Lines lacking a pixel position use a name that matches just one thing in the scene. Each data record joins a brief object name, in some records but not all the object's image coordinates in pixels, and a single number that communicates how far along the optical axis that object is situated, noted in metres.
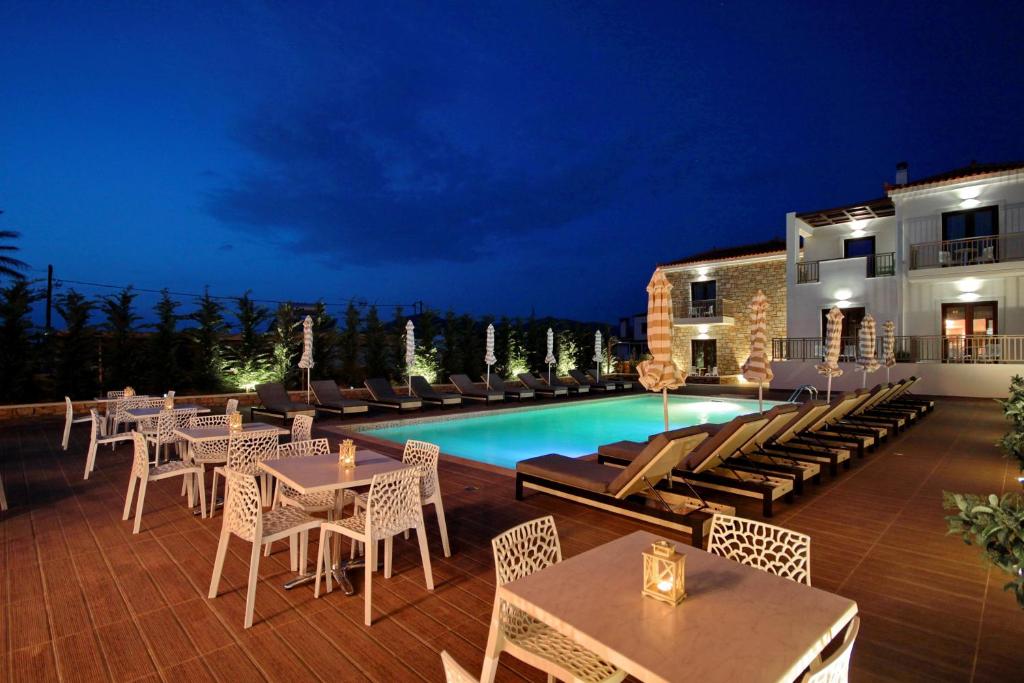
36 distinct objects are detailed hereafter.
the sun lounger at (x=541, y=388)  15.13
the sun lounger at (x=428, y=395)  12.96
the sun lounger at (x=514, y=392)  14.55
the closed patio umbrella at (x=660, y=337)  6.10
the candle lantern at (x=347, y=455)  3.72
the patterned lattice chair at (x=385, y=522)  2.98
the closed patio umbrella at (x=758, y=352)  8.16
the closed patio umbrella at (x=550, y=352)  17.75
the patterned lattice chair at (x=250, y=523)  2.96
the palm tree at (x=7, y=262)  18.09
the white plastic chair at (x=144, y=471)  4.37
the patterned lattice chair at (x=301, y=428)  5.18
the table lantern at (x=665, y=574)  1.75
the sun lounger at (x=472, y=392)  13.85
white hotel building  14.59
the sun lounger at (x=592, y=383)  16.80
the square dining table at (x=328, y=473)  3.30
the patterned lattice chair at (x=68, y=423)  7.81
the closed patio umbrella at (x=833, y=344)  11.10
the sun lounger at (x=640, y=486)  4.07
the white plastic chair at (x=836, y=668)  1.27
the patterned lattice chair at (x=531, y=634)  1.87
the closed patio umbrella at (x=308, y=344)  12.05
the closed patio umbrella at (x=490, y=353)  15.43
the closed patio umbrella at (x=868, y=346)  12.21
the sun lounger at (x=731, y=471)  4.79
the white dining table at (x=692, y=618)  1.44
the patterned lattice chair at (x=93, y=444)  5.96
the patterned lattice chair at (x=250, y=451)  4.27
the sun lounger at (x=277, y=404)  10.28
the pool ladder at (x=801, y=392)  14.31
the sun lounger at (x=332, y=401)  11.38
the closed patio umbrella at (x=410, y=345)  13.96
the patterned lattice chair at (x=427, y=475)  3.80
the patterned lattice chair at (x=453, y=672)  1.20
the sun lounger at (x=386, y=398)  12.18
